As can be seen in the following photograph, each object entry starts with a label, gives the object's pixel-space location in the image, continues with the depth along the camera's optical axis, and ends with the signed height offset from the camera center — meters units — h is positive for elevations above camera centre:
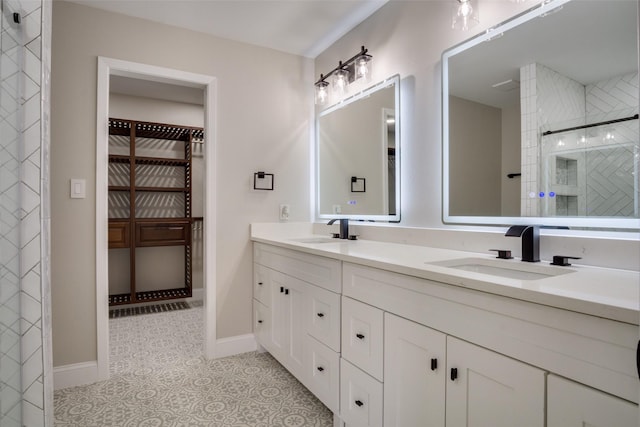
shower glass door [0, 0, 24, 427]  1.19 -0.02
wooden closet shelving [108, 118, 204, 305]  3.65 +0.22
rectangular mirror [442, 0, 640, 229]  1.15 +0.36
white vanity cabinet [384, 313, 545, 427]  0.86 -0.50
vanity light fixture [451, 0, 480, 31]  1.58 +0.90
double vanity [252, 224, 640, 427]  0.74 -0.37
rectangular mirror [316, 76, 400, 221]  2.09 +0.38
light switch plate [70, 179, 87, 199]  2.14 +0.14
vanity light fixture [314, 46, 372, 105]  2.24 +0.95
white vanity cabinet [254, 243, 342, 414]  1.62 -0.58
